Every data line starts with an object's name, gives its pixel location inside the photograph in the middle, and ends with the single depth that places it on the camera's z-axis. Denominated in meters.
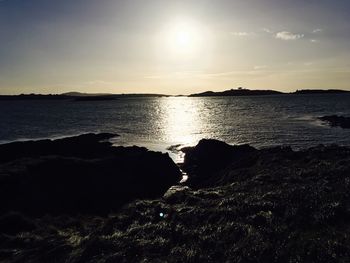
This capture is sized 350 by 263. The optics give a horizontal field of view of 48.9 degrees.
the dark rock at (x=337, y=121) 76.15
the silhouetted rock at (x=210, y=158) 35.06
